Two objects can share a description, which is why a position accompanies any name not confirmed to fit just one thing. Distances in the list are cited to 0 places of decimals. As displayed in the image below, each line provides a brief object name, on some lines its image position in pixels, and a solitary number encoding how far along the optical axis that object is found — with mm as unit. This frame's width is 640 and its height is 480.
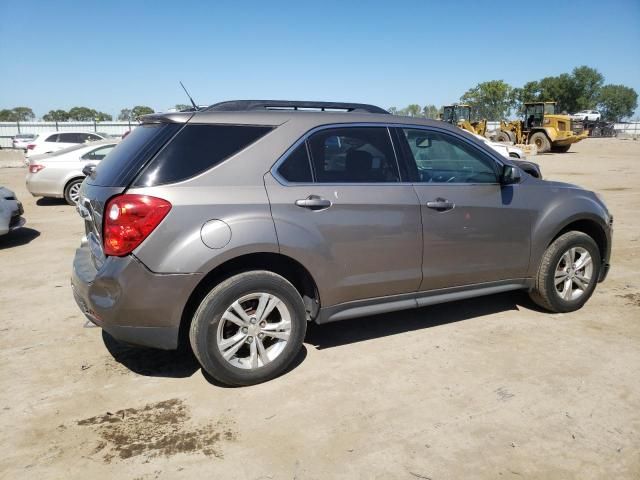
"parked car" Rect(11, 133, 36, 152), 38938
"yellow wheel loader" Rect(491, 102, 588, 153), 29125
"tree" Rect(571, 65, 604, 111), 83562
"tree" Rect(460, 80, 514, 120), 81250
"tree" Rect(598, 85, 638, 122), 98875
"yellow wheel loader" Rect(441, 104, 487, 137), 30295
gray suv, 3098
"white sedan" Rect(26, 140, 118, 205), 11344
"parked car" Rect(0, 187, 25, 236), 7555
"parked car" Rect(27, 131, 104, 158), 17547
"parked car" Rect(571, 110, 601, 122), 62894
